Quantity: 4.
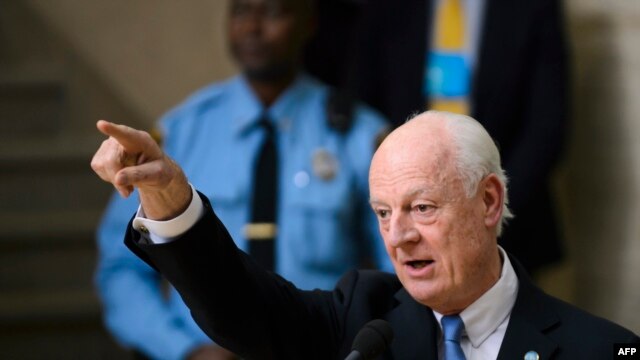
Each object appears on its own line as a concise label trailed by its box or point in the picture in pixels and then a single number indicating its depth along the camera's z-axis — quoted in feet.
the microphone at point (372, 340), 13.35
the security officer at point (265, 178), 23.62
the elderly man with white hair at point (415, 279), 14.47
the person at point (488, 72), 26.23
